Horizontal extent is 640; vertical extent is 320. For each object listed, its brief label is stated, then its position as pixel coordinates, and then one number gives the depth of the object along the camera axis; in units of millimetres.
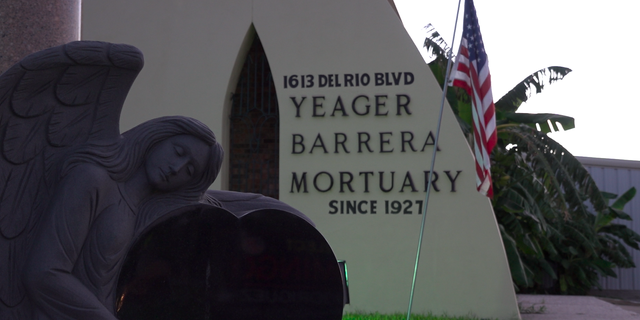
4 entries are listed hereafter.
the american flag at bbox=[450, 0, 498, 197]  6688
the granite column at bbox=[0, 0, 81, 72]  3473
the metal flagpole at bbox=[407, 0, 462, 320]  7301
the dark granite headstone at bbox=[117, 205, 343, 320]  2742
